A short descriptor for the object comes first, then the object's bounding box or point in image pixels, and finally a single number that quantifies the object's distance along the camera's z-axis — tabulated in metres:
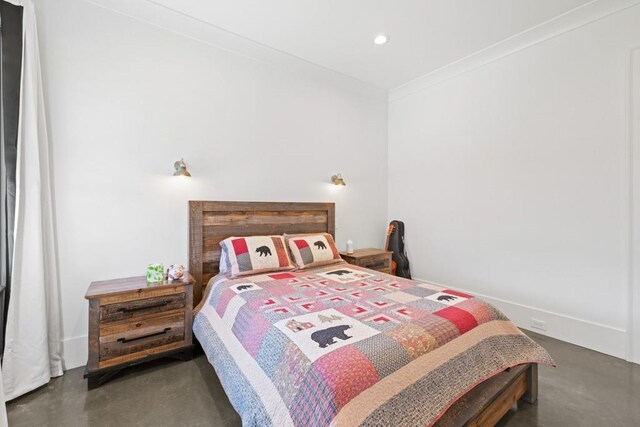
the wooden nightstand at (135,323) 1.98
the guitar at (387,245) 3.94
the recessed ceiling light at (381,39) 2.85
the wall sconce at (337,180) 3.58
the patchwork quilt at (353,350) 1.13
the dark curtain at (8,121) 1.90
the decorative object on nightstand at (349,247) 3.62
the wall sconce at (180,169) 2.45
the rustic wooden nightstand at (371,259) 3.41
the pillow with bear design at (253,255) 2.54
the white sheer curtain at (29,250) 1.88
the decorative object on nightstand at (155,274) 2.28
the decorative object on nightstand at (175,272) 2.33
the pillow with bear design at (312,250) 2.87
